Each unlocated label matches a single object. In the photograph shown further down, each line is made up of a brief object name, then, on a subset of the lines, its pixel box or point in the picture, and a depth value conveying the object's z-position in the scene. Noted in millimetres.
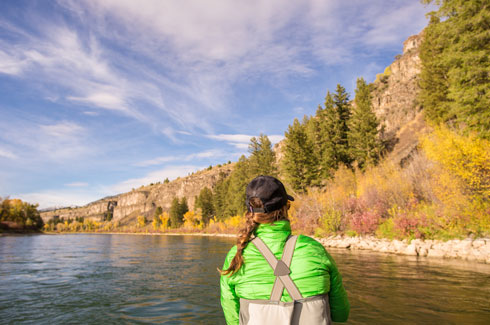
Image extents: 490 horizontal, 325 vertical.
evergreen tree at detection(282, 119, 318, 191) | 40812
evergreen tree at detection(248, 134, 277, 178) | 55062
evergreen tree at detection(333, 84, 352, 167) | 40062
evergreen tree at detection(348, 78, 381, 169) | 37500
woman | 1926
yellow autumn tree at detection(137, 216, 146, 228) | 145575
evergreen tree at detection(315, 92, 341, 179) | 40031
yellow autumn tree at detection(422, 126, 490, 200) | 13594
